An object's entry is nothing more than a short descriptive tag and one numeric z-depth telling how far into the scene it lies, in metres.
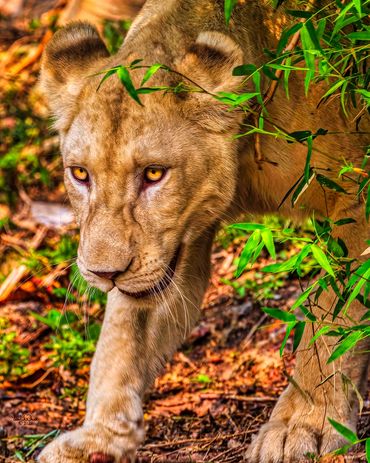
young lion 7.50
